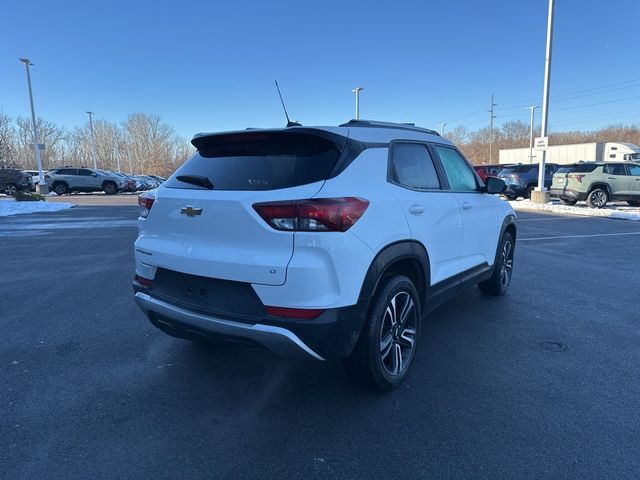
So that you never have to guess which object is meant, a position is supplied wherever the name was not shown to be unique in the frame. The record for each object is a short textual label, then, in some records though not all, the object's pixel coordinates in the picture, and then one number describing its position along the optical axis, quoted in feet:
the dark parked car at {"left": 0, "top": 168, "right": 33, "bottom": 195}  86.43
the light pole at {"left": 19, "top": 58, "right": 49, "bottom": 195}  89.90
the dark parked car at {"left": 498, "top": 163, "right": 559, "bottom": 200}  73.56
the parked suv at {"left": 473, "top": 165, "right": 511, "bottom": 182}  84.21
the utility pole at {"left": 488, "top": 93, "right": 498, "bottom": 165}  239.79
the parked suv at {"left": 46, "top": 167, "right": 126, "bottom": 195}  100.68
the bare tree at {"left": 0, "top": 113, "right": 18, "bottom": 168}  94.48
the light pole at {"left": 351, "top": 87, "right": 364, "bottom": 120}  105.09
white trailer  145.79
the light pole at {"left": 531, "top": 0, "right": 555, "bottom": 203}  59.88
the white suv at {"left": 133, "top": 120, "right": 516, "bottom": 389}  8.29
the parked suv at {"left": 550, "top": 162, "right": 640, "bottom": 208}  56.75
